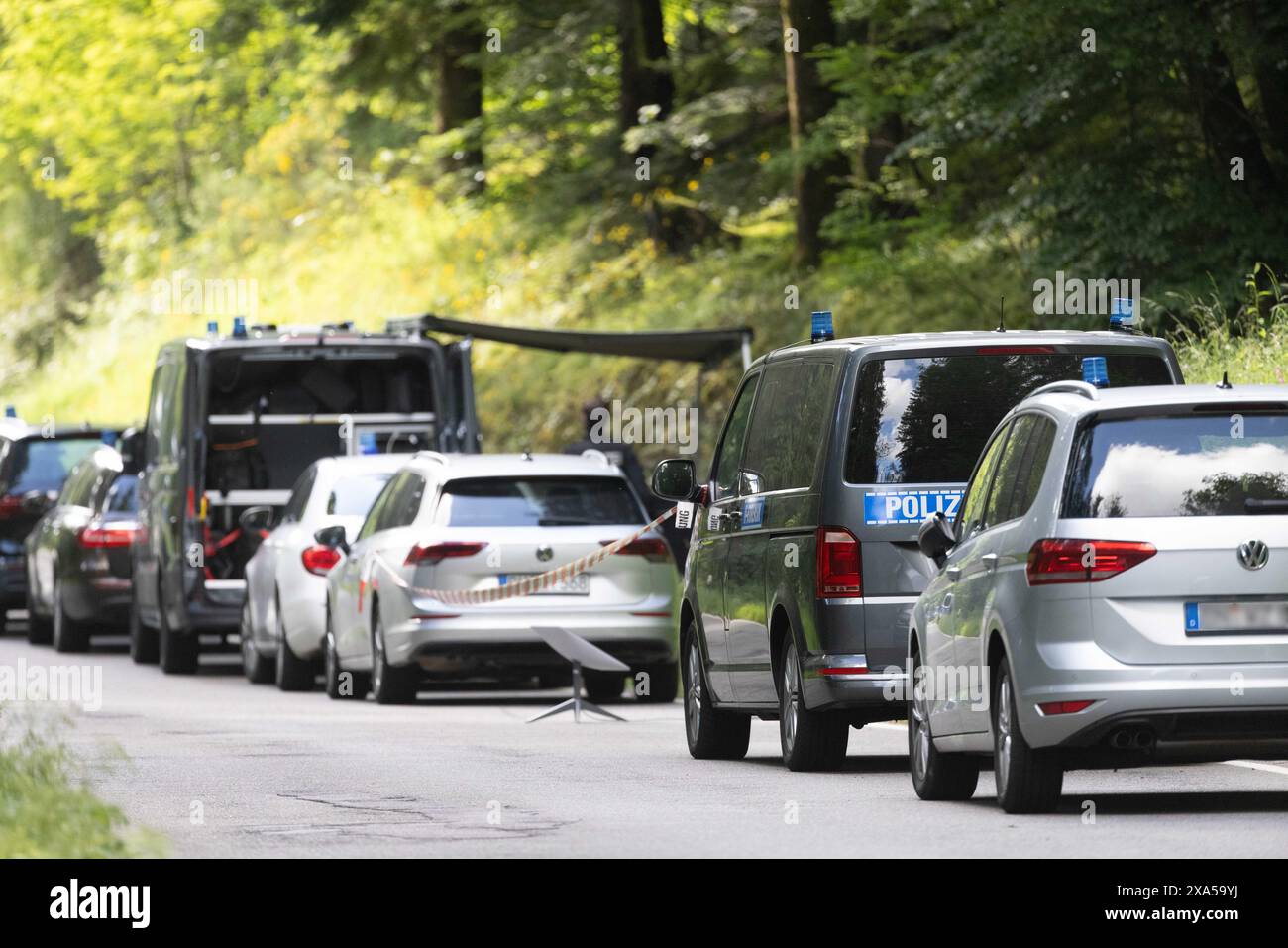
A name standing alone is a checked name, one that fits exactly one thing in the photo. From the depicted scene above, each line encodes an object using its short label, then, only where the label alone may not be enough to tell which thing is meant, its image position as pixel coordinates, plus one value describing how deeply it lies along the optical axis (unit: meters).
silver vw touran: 11.17
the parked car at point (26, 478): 31.75
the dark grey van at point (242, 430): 23.88
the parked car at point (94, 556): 27.66
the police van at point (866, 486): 13.45
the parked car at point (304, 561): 22.19
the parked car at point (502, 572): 19.69
